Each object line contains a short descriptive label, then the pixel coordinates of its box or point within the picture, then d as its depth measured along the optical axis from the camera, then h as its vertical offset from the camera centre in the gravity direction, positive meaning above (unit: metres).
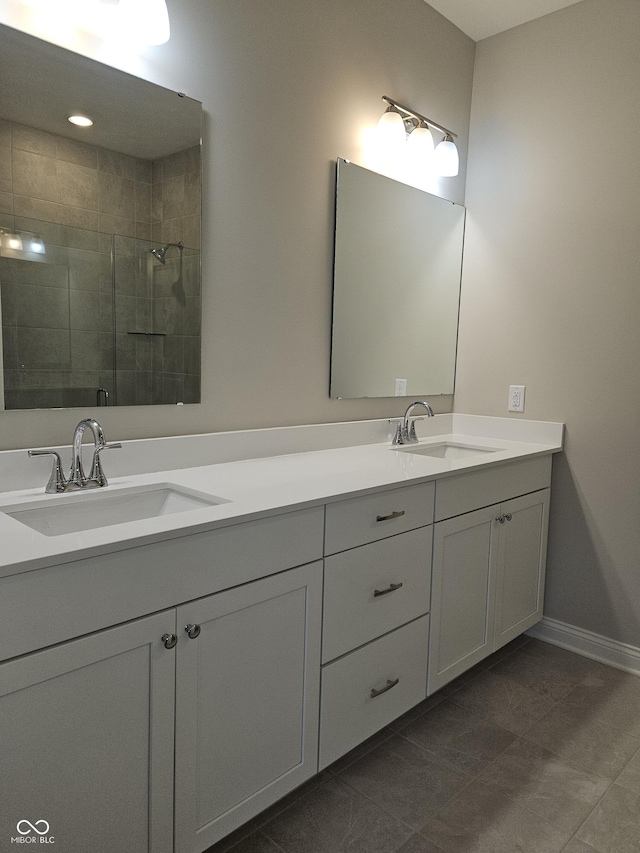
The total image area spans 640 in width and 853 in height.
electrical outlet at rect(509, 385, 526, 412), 2.60 -0.12
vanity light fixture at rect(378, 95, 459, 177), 2.33 +0.88
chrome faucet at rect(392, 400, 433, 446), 2.43 -0.26
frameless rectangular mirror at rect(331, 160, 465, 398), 2.25 +0.31
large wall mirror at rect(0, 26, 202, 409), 1.42 +0.31
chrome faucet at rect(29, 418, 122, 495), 1.46 -0.28
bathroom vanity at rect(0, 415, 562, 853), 1.04 -0.56
